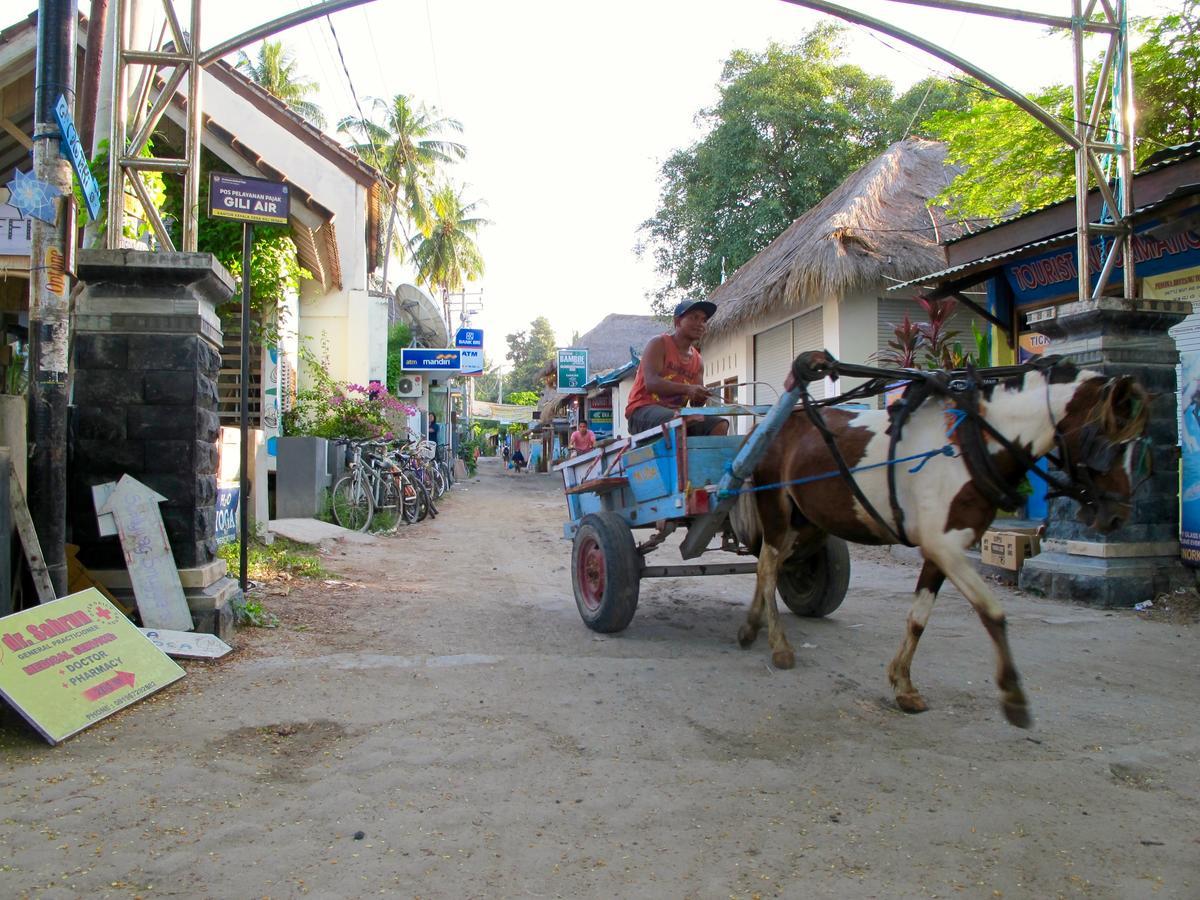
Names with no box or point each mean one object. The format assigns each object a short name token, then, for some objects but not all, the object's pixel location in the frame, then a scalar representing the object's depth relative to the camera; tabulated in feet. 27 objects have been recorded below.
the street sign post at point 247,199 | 17.89
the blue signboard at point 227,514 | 26.00
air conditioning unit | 76.84
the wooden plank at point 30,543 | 14.32
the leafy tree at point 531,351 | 240.12
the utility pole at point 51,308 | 14.47
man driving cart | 18.40
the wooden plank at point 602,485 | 19.11
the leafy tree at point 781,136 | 60.39
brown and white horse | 11.84
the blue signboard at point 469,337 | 83.20
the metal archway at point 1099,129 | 20.86
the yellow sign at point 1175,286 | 24.00
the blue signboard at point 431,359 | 70.18
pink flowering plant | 42.50
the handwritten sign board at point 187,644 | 15.52
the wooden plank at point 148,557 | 16.17
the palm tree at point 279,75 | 97.96
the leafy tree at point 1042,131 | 33.60
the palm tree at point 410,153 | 110.73
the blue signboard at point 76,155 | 14.49
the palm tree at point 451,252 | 131.75
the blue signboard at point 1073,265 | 24.44
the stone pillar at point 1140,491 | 21.49
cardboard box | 24.20
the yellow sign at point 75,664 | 12.03
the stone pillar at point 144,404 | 16.66
